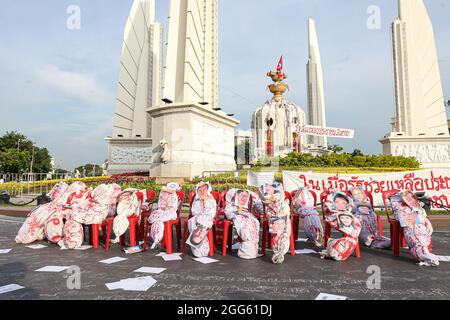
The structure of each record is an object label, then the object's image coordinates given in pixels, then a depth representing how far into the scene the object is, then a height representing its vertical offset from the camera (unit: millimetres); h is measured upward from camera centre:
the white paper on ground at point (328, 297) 2971 -1213
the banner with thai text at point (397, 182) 9961 -171
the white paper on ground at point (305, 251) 5172 -1297
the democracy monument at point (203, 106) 14539 +5960
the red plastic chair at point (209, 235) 4906 -966
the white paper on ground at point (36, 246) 5695 -1277
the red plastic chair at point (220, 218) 5355 -708
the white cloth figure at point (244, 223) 4742 -726
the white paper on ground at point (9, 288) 3227 -1197
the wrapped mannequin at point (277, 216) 4625 -614
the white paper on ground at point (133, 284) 3281 -1206
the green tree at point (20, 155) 37969 +3706
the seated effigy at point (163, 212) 5117 -572
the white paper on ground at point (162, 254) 4941 -1263
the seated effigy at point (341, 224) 4594 -743
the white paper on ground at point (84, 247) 5551 -1274
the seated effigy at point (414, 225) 4352 -739
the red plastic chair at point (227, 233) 4996 -954
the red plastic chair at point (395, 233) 4961 -945
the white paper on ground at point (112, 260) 4562 -1253
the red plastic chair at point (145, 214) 5834 -682
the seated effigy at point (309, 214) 5688 -695
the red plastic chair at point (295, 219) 5827 -810
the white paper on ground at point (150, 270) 3954 -1226
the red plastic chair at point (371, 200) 5506 -429
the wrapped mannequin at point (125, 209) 5359 -542
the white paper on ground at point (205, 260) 4488 -1261
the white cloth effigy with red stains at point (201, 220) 4789 -667
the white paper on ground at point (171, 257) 4668 -1259
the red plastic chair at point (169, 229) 5090 -875
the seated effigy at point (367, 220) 5379 -790
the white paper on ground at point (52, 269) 4059 -1231
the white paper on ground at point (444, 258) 4571 -1291
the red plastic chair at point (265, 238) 4973 -1026
